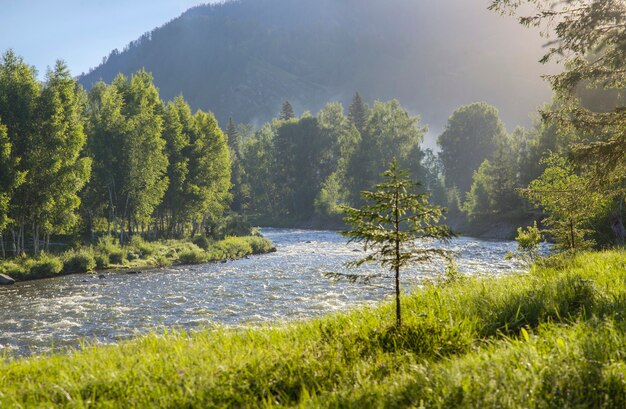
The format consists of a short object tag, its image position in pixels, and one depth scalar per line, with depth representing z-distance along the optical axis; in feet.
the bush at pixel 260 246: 154.61
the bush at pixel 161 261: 124.36
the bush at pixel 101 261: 114.62
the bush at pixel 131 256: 126.92
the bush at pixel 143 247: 133.61
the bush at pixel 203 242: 156.74
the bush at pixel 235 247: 144.15
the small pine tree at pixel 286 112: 390.05
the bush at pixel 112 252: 120.88
